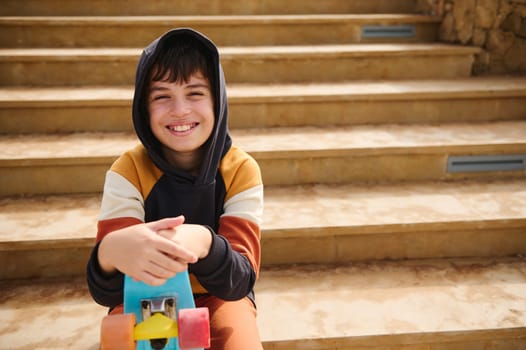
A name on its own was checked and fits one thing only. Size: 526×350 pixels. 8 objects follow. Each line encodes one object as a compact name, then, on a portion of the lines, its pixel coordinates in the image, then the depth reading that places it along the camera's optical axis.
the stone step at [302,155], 1.93
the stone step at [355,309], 1.39
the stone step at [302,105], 2.20
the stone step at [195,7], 2.97
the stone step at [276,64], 2.44
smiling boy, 1.02
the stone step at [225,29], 2.69
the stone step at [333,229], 1.66
